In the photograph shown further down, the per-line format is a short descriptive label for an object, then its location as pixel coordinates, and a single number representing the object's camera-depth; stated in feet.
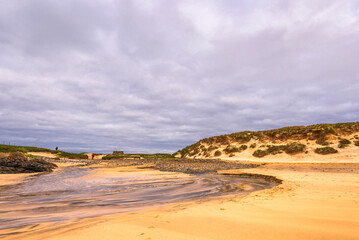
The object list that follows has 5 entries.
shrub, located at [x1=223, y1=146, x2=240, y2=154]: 122.52
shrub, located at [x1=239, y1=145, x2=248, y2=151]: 121.38
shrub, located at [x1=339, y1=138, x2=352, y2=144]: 95.18
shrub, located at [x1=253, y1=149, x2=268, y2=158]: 106.80
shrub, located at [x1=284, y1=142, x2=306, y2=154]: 99.19
